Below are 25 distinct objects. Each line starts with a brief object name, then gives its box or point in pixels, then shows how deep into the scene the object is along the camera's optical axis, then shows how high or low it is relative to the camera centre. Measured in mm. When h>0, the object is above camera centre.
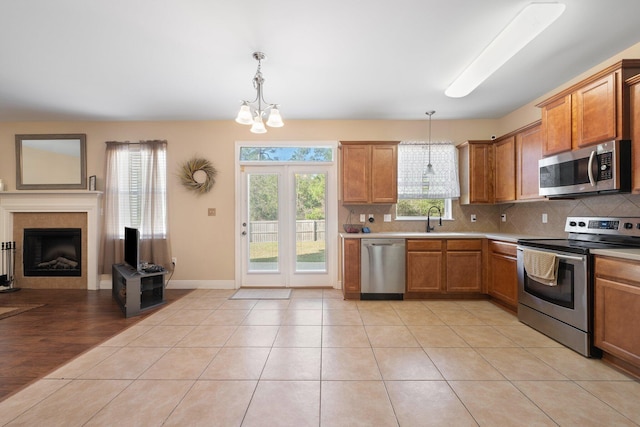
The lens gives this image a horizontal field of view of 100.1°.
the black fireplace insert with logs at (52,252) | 4359 -606
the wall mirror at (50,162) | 4352 +862
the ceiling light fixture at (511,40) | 1935 +1431
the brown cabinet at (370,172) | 3980 +628
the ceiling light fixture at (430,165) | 4021 +752
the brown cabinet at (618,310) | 1889 -723
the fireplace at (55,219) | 4309 -66
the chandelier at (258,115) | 2418 +914
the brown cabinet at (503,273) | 3145 -736
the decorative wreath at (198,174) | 4270 +646
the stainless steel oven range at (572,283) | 2221 -632
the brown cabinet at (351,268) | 3748 -754
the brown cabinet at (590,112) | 2174 +934
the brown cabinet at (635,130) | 2105 +664
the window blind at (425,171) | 4160 +671
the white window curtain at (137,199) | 4230 +249
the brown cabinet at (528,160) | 3164 +664
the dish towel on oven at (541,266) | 2457 -505
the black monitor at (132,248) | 3395 -438
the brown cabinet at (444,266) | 3682 -718
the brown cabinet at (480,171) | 3938 +634
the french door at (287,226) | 4312 -186
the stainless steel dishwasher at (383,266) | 3711 -721
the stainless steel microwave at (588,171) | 2182 +394
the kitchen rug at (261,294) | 3863 -1183
